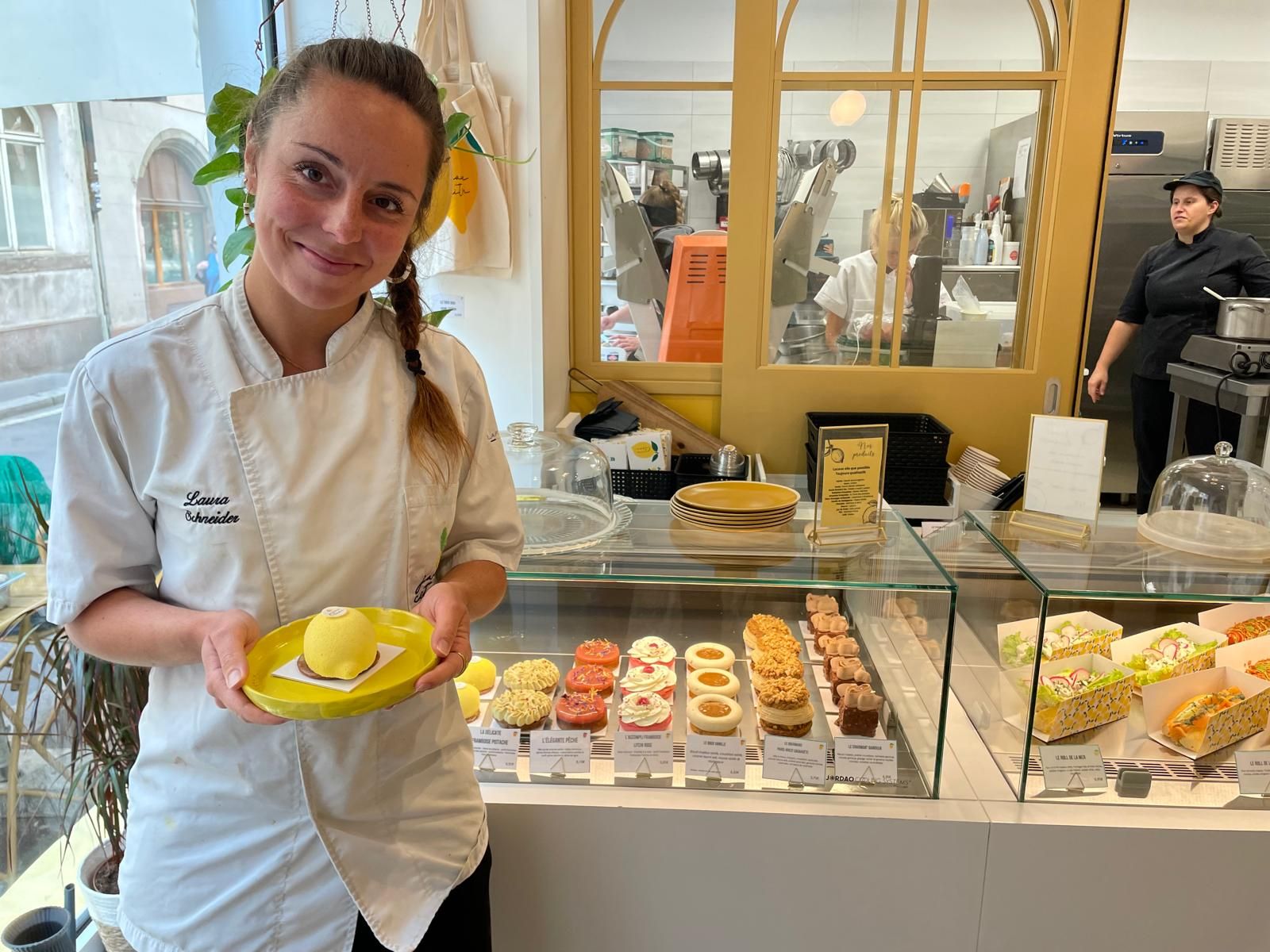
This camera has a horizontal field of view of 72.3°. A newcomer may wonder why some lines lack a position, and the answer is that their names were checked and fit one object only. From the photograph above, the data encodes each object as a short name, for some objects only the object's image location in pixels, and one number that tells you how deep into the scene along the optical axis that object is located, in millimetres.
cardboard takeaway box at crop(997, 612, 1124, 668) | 1768
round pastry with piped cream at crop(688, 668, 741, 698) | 1809
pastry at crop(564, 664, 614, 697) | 1850
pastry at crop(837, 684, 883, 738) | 1685
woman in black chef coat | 4000
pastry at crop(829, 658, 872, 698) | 1758
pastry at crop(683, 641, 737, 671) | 1896
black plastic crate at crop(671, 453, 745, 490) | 3363
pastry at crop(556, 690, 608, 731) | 1759
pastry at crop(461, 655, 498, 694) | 1884
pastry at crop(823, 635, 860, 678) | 1848
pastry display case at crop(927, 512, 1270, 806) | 1541
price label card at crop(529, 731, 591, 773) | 1603
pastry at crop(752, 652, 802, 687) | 1799
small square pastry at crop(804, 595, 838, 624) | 1880
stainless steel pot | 2428
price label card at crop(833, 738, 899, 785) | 1567
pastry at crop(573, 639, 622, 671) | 1923
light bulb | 3602
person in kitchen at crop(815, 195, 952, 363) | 3691
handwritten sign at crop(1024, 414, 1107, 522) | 1649
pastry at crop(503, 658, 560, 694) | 1852
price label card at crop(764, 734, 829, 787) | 1565
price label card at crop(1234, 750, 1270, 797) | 1557
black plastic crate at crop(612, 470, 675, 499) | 3305
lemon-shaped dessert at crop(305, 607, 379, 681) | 950
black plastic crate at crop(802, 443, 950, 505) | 3389
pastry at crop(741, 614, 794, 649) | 1924
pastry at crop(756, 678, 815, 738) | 1716
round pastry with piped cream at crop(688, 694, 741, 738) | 1711
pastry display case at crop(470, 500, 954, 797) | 1582
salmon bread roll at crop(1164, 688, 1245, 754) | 1641
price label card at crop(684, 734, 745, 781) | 1575
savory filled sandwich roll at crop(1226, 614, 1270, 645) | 1753
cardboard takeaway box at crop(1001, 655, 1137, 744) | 1601
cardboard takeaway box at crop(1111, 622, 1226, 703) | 1730
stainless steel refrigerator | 4289
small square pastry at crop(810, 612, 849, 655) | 1893
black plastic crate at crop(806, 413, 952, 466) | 3357
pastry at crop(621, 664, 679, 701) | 1821
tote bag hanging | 3096
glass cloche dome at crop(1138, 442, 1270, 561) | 1675
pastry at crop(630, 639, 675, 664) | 1908
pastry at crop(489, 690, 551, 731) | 1743
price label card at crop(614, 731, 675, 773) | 1603
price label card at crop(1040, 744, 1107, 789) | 1553
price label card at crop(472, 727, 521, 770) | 1615
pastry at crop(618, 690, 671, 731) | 1725
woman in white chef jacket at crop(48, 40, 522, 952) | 978
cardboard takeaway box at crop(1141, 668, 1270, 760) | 1640
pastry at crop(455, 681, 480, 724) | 1787
